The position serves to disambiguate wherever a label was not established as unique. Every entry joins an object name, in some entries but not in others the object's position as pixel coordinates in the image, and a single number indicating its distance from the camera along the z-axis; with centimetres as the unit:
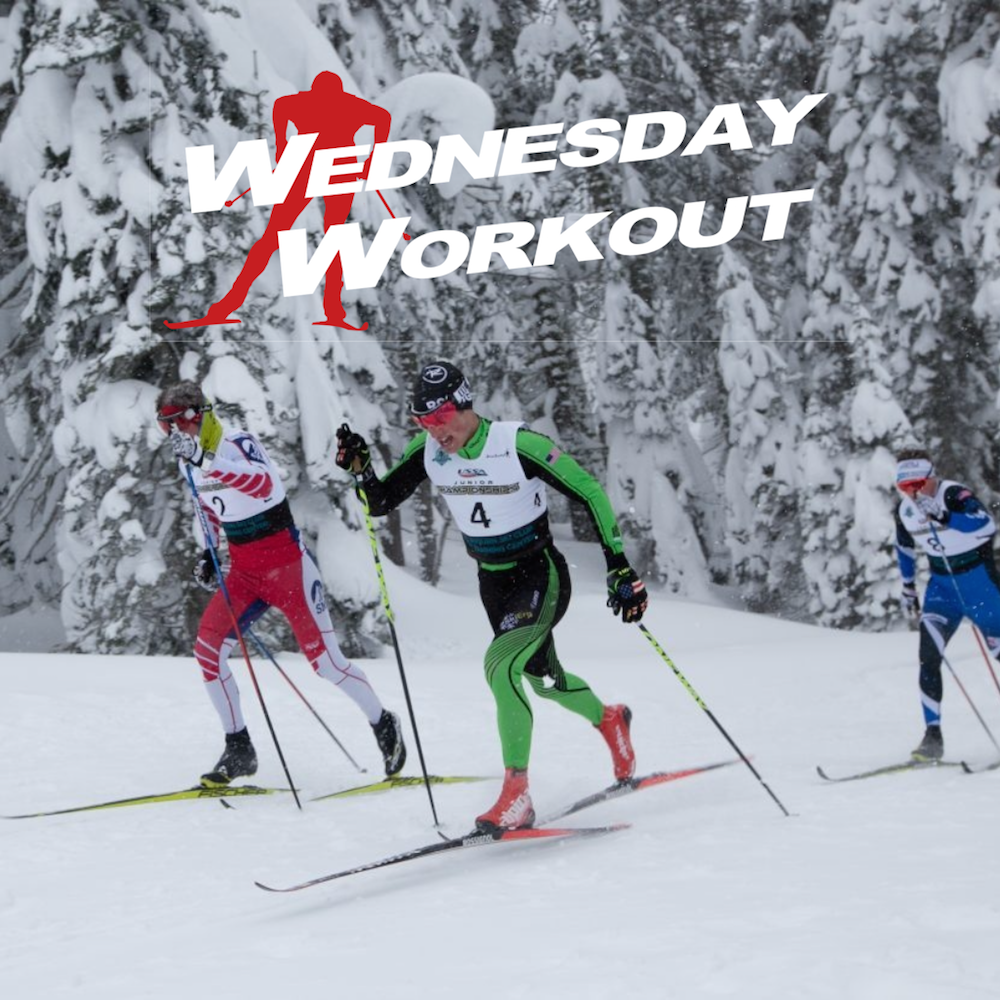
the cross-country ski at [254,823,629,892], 956
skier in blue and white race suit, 1562
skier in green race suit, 1126
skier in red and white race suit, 1330
